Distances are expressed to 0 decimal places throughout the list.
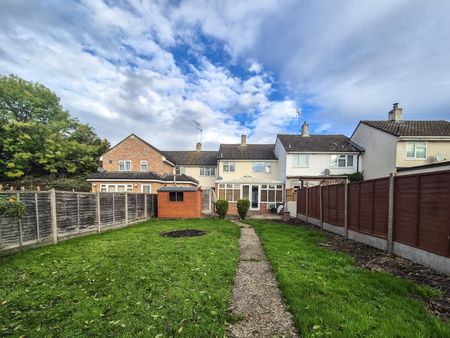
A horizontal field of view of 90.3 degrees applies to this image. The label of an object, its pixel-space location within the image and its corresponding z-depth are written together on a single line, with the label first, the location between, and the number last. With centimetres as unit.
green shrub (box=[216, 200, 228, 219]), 1719
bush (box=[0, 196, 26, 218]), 623
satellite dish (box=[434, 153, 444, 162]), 2023
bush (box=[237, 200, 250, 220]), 1710
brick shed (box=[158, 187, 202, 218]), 1742
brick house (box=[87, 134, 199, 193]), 2811
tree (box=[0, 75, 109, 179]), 3061
